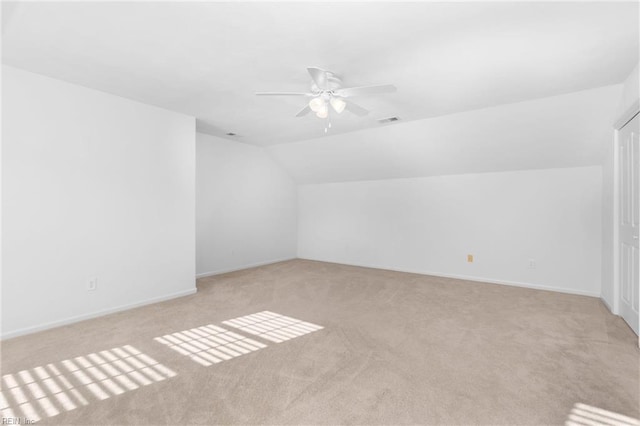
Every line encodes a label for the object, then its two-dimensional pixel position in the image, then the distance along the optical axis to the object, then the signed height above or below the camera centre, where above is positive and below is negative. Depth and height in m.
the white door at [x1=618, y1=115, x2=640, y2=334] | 2.91 -0.08
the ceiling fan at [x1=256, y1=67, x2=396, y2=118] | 2.48 +1.06
